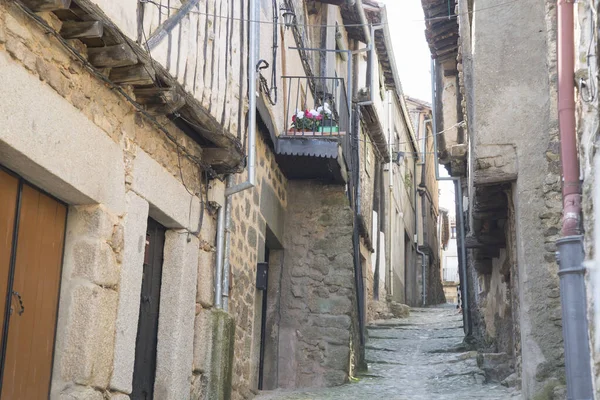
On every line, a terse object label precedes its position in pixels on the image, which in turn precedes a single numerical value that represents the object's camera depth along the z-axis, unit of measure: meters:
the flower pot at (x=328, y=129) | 9.03
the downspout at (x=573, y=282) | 5.13
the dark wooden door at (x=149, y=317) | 5.82
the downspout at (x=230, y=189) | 6.78
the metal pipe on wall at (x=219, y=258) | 6.71
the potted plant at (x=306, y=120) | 9.12
